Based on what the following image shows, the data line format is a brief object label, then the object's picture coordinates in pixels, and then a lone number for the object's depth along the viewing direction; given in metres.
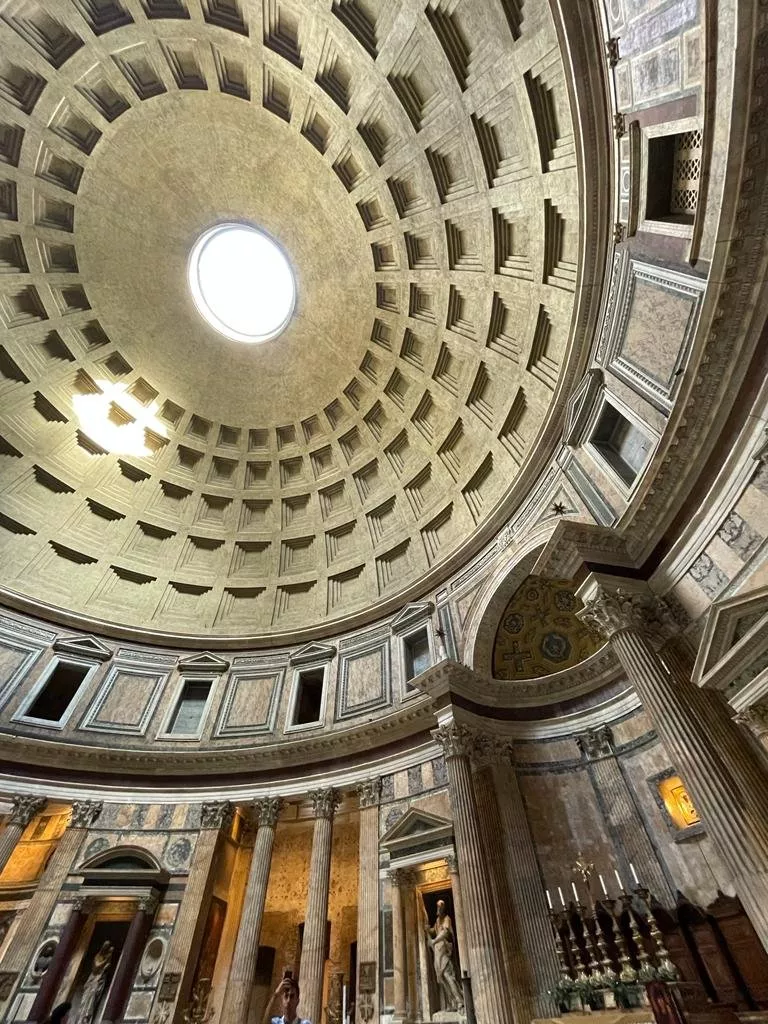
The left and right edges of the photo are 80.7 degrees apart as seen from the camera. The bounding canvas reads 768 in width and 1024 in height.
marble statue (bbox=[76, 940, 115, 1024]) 10.16
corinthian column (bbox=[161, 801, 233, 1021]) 10.35
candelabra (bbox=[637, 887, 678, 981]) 6.16
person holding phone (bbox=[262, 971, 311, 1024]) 8.36
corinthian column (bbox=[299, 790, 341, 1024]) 9.92
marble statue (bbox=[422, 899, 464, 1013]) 8.94
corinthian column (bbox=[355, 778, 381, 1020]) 9.56
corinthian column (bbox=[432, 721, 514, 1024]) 8.01
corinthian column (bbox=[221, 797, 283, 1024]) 10.06
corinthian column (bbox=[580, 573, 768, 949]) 6.06
